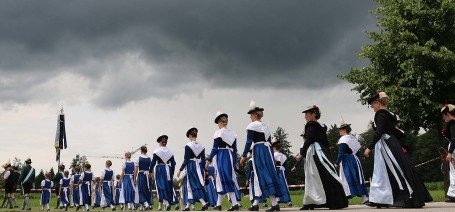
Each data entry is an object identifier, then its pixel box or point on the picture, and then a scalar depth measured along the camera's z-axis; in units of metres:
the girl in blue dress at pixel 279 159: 18.86
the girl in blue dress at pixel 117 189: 26.17
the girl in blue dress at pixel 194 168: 15.14
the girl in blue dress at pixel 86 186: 24.70
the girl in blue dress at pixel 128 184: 21.22
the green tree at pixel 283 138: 120.23
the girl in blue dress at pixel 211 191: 18.86
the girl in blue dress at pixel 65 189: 25.52
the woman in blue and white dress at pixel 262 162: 11.68
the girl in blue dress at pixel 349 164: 16.28
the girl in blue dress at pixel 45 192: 24.66
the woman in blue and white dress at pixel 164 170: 17.16
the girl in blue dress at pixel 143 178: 19.11
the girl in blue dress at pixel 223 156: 13.31
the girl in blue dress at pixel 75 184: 25.42
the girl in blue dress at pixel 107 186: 24.64
